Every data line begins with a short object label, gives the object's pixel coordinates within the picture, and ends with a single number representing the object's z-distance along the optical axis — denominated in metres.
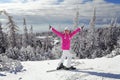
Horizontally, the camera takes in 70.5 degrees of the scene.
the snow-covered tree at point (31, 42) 26.51
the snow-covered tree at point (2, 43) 17.12
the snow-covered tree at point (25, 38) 25.63
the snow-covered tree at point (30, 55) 11.22
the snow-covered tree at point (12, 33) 19.62
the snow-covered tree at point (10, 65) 5.13
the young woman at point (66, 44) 4.60
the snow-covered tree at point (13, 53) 11.06
